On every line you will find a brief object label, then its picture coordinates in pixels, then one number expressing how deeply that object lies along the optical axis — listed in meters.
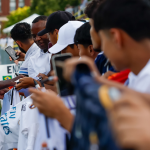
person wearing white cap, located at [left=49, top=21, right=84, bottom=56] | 2.99
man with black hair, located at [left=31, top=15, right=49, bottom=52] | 4.33
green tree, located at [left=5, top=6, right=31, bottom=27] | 56.36
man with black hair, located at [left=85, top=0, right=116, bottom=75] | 2.36
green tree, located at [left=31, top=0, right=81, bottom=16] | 42.17
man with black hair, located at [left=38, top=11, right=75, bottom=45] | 3.67
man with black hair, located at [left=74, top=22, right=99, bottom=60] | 2.59
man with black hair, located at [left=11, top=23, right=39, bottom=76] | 4.71
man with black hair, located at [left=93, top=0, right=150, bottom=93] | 1.30
